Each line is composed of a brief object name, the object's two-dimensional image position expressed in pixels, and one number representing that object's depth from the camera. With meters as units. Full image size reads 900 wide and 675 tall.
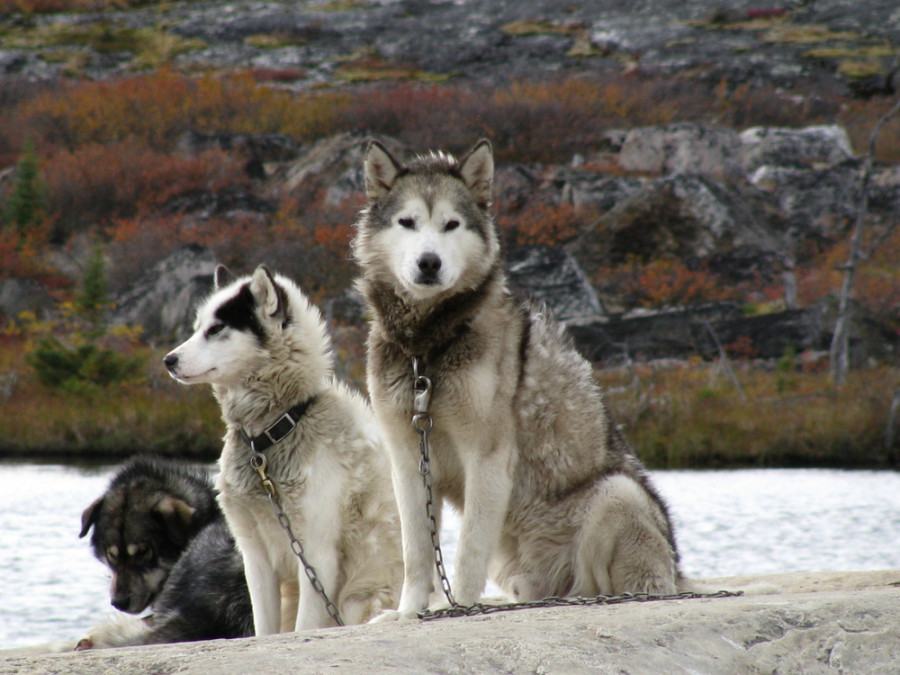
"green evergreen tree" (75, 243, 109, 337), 42.53
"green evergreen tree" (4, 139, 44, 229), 62.59
